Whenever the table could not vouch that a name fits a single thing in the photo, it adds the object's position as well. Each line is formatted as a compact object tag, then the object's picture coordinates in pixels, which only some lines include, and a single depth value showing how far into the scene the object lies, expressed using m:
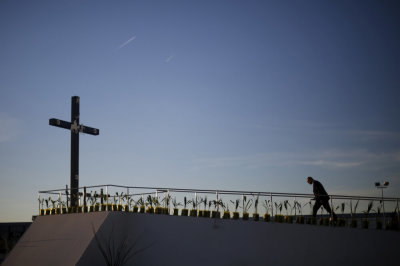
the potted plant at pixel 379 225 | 14.11
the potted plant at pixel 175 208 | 14.85
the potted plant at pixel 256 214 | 14.52
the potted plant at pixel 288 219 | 14.31
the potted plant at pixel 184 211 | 14.77
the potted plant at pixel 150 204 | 15.09
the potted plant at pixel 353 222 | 14.05
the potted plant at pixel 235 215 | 14.52
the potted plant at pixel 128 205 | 15.02
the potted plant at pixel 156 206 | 14.94
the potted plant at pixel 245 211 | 14.52
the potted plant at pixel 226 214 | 14.54
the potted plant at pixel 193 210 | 14.73
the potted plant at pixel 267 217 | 14.41
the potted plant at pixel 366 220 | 14.02
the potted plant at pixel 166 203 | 14.91
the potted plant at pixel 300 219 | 14.28
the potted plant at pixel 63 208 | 16.48
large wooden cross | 16.80
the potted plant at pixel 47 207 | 16.84
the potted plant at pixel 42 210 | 17.02
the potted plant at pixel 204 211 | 14.67
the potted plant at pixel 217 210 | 14.61
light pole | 21.71
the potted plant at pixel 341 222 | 14.05
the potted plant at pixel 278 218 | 14.39
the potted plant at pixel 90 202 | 15.40
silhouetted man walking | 14.21
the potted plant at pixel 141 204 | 15.12
